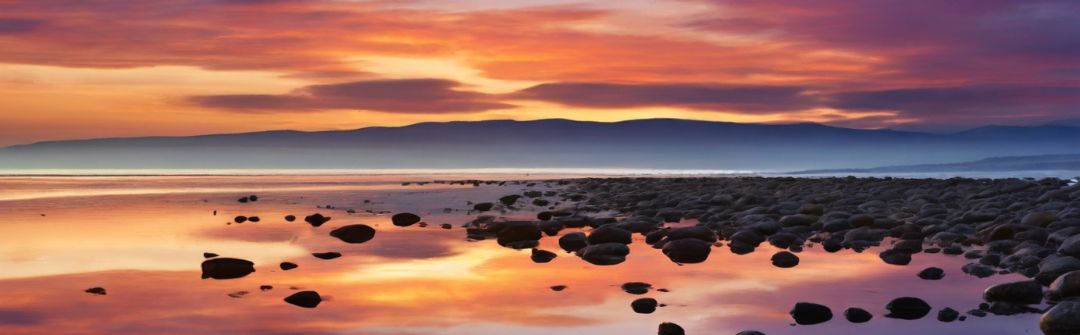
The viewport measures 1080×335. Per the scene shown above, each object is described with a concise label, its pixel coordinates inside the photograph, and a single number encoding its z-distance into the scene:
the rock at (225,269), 13.51
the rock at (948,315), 9.97
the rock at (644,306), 10.57
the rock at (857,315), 10.03
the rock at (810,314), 10.04
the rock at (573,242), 17.06
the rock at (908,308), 10.28
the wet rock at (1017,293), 10.83
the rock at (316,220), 23.70
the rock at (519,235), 18.44
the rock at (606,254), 15.17
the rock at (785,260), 14.70
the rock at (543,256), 15.41
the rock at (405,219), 23.28
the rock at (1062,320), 9.03
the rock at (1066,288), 10.92
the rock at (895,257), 14.99
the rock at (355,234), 19.11
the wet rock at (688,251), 15.51
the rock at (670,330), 9.17
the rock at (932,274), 13.21
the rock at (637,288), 12.04
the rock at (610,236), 17.58
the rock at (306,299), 11.15
